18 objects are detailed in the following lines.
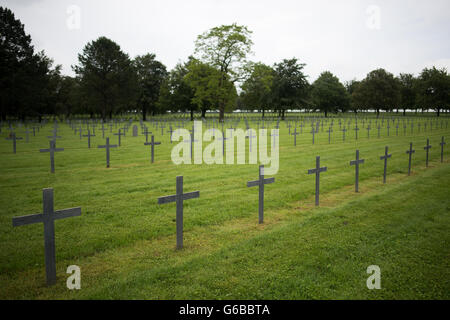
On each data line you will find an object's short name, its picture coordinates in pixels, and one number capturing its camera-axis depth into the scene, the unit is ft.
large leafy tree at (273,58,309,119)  220.02
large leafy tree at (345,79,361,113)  297.53
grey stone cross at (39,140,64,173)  36.91
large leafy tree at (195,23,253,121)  149.89
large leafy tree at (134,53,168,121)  232.12
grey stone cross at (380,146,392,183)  31.29
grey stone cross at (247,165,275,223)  19.90
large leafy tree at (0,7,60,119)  134.92
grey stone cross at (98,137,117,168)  41.09
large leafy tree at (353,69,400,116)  266.57
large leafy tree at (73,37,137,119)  180.86
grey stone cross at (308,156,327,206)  24.00
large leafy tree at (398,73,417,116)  283.38
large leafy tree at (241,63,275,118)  157.06
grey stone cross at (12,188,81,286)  12.21
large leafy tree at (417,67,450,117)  235.61
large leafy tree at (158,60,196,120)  216.54
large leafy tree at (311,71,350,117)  281.95
